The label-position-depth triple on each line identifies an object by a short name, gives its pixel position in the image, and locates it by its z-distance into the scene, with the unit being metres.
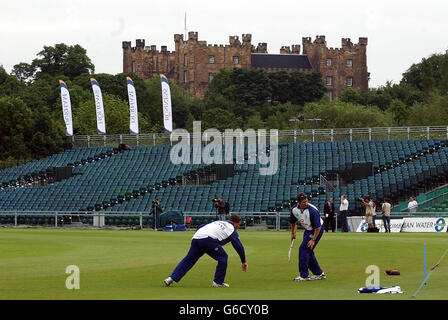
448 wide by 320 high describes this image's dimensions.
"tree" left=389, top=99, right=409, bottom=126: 139.50
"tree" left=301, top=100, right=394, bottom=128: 120.75
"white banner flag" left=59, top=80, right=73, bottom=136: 73.06
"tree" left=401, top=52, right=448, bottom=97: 166.76
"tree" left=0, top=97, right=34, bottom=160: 76.06
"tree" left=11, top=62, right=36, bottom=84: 169.38
